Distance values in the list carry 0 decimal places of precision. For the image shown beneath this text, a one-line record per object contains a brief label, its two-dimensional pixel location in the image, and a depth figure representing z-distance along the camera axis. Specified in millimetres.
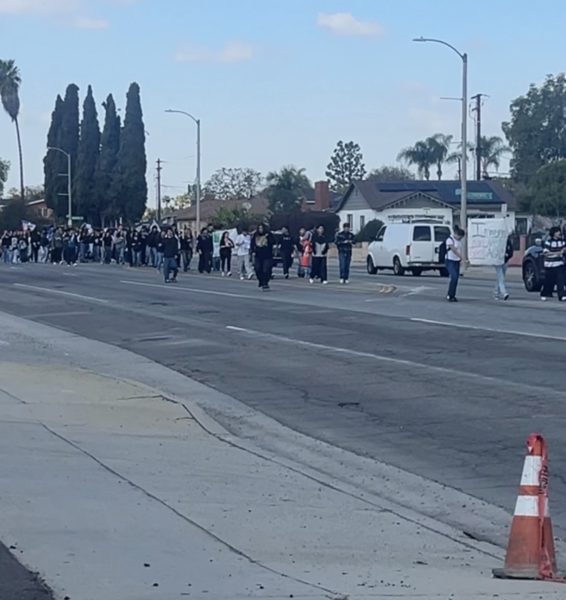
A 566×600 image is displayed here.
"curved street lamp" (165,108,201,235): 69538
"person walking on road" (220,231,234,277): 46188
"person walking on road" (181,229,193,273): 52031
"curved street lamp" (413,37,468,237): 51062
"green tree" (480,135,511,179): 123500
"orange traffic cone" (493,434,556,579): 7414
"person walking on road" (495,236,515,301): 29281
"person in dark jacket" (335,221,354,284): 36438
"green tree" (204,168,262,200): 150875
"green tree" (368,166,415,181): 149125
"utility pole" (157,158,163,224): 122800
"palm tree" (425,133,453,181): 133500
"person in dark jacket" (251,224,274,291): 34750
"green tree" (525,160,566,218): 83875
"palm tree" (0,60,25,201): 129000
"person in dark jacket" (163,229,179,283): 39531
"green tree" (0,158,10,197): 157875
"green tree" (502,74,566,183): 112188
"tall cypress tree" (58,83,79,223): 113562
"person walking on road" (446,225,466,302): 28703
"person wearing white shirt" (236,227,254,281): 41875
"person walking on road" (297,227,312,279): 38688
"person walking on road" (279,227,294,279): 41809
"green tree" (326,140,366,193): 170500
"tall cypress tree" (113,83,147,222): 109875
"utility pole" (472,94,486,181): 86500
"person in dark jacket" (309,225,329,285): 36875
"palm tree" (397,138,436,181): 133500
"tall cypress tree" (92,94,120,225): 111312
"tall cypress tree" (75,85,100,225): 111312
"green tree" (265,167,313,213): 112875
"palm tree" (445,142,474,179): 134475
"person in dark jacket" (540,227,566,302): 28891
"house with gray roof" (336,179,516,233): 96625
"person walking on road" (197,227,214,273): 48938
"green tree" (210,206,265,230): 95750
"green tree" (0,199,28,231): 114606
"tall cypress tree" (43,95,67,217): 114819
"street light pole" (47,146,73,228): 107612
